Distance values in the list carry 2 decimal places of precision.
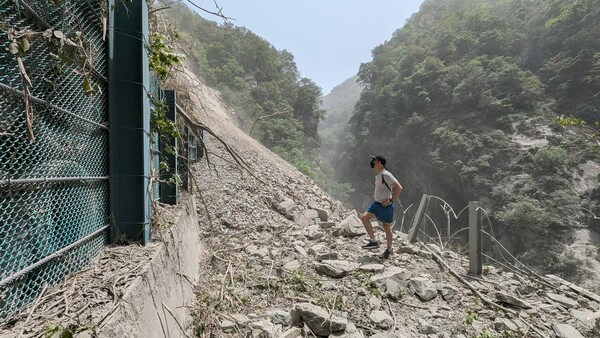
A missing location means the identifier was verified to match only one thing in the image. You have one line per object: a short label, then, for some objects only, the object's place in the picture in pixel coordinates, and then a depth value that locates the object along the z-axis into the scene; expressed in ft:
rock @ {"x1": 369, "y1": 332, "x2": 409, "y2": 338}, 7.41
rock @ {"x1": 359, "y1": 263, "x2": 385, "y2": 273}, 11.64
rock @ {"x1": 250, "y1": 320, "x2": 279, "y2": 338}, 7.12
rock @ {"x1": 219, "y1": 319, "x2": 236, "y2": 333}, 7.27
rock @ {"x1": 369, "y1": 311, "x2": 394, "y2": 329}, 8.26
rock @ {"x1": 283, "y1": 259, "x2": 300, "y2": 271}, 11.36
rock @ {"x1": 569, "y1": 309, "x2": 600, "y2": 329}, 9.51
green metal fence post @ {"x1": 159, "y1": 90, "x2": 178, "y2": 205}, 11.84
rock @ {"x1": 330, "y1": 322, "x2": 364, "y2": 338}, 7.44
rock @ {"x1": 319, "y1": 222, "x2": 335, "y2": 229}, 17.90
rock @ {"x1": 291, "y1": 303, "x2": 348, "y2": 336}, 7.49
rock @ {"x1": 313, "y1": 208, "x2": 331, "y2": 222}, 19.81
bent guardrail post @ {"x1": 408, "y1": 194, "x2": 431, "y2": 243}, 15.97
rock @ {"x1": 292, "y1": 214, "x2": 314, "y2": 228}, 18.37
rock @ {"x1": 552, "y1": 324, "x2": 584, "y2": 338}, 8.54
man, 13.33
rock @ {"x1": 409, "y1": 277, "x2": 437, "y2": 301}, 10.06
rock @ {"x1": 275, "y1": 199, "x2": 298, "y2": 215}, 18.78
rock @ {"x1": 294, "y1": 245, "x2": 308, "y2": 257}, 13.27
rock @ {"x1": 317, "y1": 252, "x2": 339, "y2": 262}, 12.57
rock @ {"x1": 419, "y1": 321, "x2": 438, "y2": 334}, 8.43
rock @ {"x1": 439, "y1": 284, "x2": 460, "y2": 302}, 10.33
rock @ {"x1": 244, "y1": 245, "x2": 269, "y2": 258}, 12.80
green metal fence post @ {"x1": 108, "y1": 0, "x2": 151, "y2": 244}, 6.82
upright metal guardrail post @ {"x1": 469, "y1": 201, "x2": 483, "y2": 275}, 12.37
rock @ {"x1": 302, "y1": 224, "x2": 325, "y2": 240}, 15.82
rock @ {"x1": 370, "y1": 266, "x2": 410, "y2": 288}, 10.45
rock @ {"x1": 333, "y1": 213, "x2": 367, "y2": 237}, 16.31
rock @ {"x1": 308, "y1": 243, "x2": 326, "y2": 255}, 13.48
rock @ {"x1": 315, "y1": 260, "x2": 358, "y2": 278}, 11.07
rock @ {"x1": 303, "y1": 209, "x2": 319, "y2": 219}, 19.47
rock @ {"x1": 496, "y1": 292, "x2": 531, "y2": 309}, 9.89
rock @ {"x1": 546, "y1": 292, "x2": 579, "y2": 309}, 10.44
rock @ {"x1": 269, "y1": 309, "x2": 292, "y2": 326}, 7.85
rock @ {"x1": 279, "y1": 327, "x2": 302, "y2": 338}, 7.25
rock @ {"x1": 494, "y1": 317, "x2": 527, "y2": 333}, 8.69
